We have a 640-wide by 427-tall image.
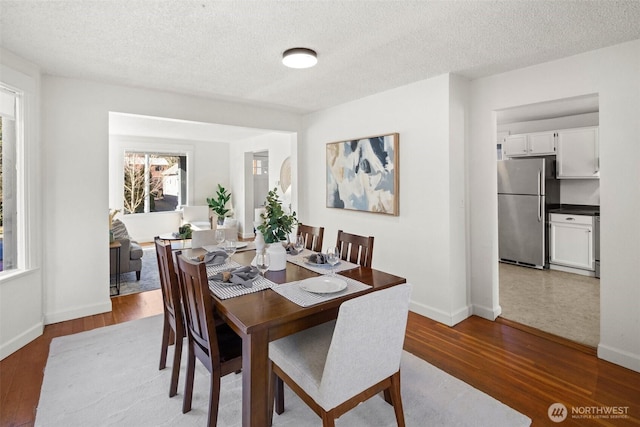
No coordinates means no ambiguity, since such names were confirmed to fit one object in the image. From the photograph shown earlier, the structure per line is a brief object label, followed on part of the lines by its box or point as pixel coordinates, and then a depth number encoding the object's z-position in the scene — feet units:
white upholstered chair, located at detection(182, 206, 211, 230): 24.23
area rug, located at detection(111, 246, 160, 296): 13.84
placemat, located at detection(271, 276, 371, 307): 5.80
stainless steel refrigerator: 16.19
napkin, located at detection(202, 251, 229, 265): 8.06
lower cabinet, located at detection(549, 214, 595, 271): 14.97
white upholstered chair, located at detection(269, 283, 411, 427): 4.54
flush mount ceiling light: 8.28
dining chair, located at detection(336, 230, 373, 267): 8.41
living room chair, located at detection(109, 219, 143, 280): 14.04
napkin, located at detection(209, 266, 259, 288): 6.54
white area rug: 6.23
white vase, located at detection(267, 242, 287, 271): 7.63
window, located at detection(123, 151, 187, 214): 23.76
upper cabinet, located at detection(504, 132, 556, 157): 16.55
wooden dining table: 5.04
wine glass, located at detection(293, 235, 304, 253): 9.36
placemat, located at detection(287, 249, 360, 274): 7.74
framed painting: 11.94
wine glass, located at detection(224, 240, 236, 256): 8.55
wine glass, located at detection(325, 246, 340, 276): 7.93
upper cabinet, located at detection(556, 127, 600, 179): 15.19
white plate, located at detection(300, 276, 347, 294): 6.19
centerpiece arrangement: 7.45
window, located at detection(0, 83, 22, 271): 9.04
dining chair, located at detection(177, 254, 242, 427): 5.46
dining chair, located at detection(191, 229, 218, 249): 10.01
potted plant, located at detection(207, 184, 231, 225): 25.77
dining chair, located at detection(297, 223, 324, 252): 10.24
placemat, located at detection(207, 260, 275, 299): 6.06
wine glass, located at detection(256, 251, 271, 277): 7.39
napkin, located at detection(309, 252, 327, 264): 8.11
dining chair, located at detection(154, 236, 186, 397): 6.79
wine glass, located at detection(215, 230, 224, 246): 8.84
